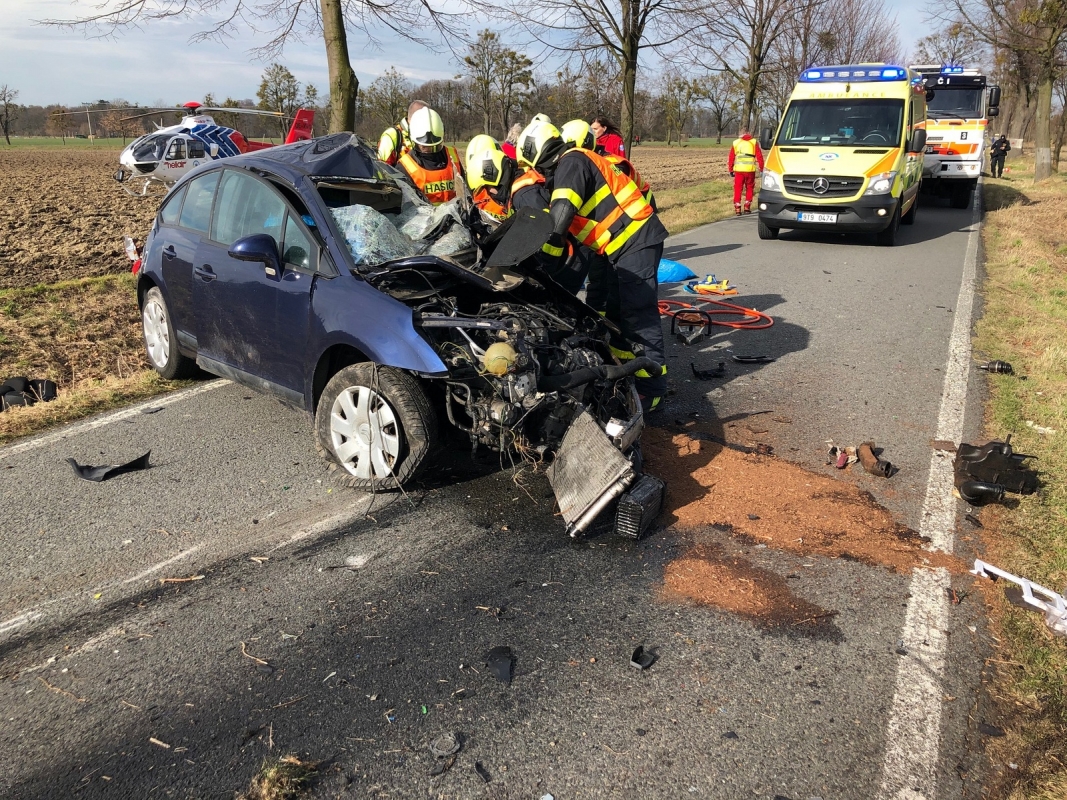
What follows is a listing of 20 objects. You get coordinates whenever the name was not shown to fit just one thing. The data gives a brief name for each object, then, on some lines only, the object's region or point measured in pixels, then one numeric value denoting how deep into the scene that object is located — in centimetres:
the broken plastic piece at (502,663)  281
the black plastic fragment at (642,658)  287
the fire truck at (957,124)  1769
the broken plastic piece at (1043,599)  303
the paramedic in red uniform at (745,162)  1616
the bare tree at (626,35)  1661
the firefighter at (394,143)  740
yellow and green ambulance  1222
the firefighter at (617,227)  511
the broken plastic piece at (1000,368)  625
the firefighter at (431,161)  702
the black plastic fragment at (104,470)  447
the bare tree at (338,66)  1052
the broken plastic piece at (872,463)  445
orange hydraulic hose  765
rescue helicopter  1719
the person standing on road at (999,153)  2881
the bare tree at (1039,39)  2261
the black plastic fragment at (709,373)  626
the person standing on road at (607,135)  930
